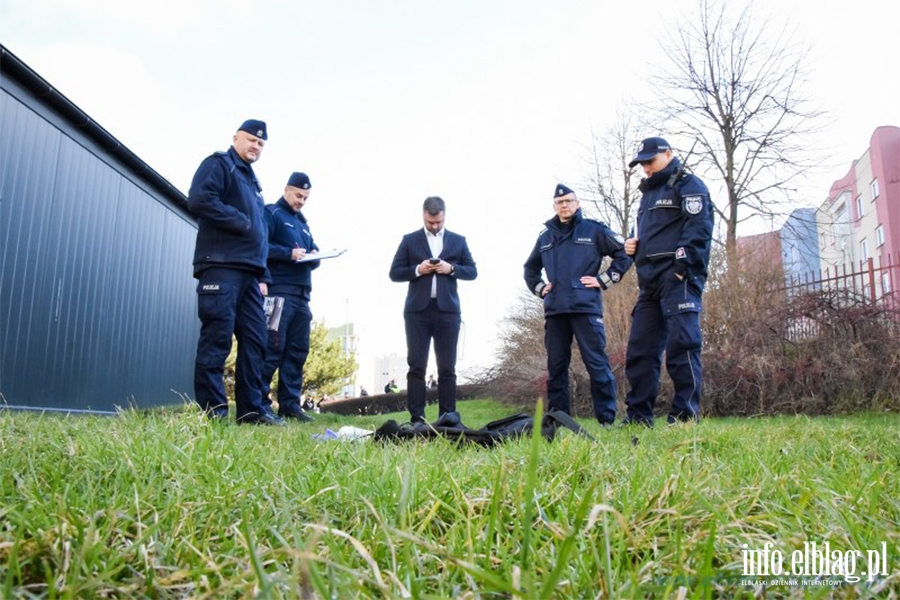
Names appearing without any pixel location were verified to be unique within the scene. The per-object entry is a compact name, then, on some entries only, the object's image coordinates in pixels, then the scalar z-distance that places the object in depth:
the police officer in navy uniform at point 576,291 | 5.95
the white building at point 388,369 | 98.94
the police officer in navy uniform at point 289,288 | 7.52
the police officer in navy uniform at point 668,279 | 4.95
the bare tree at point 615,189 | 19.81
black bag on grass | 2.99
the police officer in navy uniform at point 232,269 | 4.93
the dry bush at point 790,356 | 8.34
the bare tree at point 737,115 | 16.17
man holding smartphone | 6.18
